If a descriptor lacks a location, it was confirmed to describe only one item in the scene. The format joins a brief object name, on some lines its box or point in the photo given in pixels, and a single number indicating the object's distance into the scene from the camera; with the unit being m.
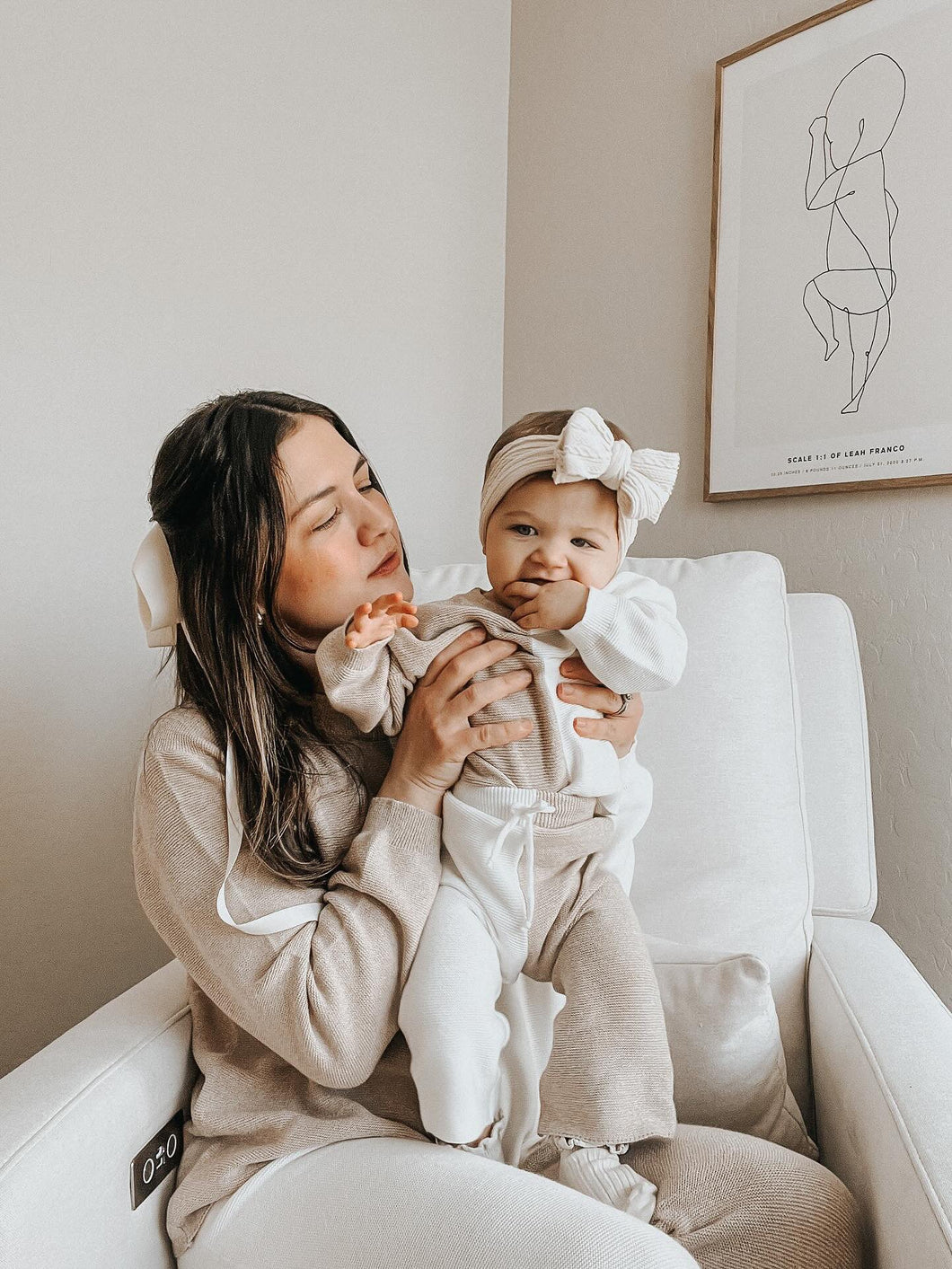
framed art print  1.39
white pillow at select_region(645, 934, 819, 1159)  0.99
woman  0.77
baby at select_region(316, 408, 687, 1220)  0.83
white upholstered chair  0.76
